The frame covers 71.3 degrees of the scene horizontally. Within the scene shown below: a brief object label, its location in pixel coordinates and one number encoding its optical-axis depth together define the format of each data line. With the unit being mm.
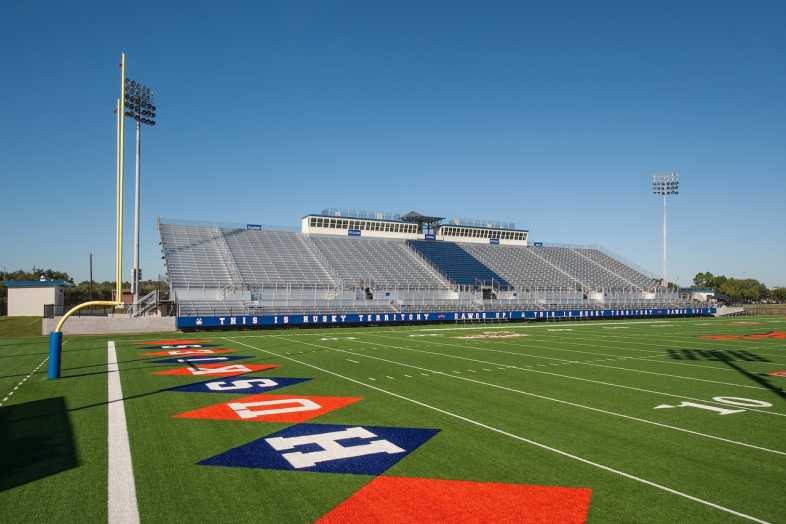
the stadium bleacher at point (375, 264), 43812
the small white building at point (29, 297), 45344
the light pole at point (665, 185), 60134
